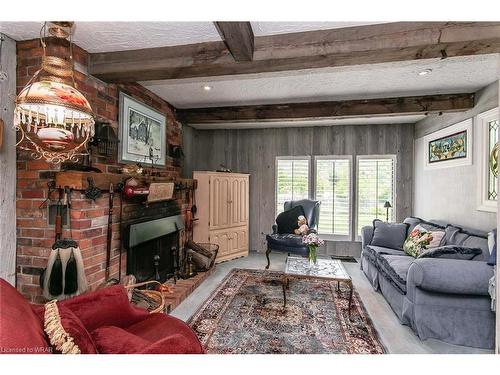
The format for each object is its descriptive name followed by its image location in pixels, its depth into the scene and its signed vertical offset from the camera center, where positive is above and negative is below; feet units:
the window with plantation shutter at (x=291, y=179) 15.76 +0.51
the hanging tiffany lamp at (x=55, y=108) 4.00 +1.41
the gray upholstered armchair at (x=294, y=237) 12.36 -2.73
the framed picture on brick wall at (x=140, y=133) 8.44 +2.09
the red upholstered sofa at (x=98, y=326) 2.54 -2.15
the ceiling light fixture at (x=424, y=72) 8.13 +4.05
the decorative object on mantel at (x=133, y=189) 7.74 -0.13
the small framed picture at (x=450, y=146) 10.14 +1.99
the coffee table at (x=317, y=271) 8.01 -3.03
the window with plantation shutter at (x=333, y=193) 15.25 -0.39
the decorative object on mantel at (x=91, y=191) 6.43 -0.17
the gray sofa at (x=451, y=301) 6.21 -3.05
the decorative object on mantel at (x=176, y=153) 12.04 +1.67
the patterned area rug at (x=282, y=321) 6.33 -4.24
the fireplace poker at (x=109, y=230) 7.32 -1.39
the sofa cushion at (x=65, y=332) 2.83 -1.87
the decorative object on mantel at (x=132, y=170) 8.30 +0.56
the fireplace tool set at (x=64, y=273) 5.58 -2.10
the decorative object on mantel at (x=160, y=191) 8.93 -0.23
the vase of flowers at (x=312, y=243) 9.21 -2.19
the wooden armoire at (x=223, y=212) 13.16 -1.51
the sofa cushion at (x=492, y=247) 6.30 -1.64
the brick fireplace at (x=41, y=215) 6.36 -0.85
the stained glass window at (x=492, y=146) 8.67 +1.60
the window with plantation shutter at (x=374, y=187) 14.87 +0.02
